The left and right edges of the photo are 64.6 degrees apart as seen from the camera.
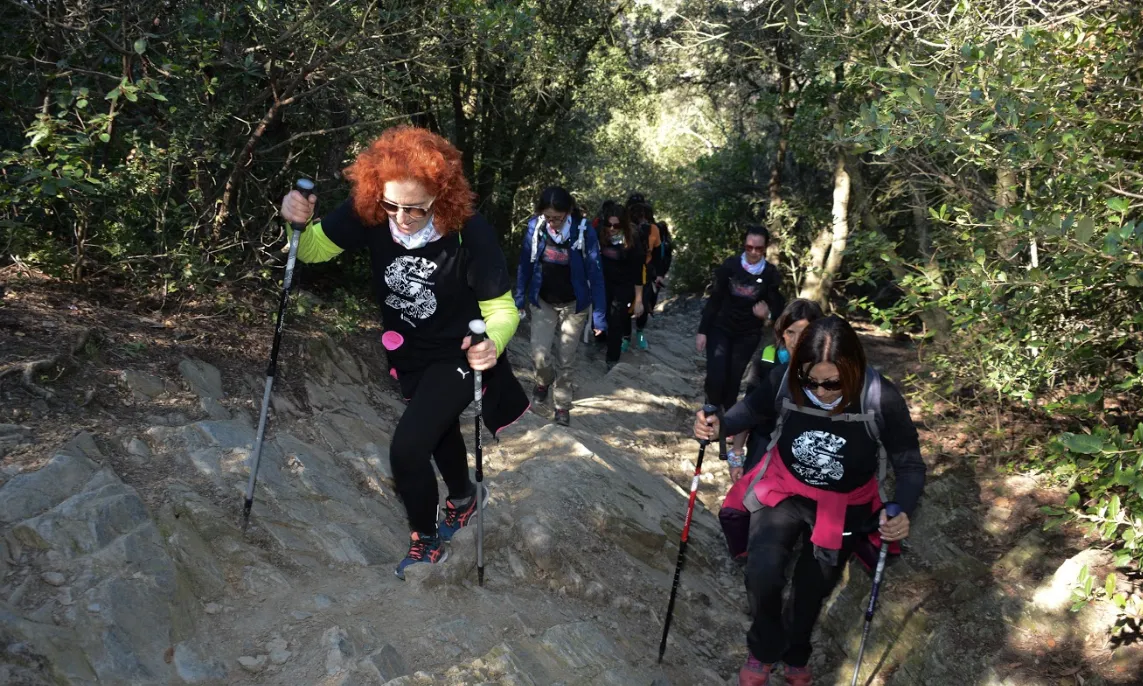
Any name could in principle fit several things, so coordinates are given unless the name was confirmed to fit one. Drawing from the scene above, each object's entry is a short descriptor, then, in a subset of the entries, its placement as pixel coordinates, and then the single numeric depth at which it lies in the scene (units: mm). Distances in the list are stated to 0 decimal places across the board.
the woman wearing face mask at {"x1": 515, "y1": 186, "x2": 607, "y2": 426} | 8492
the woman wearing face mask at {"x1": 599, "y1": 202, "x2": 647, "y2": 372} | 11602
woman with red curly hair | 4391
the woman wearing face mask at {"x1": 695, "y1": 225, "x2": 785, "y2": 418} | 8219
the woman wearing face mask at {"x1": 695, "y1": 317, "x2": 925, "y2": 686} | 4438
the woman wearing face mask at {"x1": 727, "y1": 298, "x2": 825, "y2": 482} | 5867
